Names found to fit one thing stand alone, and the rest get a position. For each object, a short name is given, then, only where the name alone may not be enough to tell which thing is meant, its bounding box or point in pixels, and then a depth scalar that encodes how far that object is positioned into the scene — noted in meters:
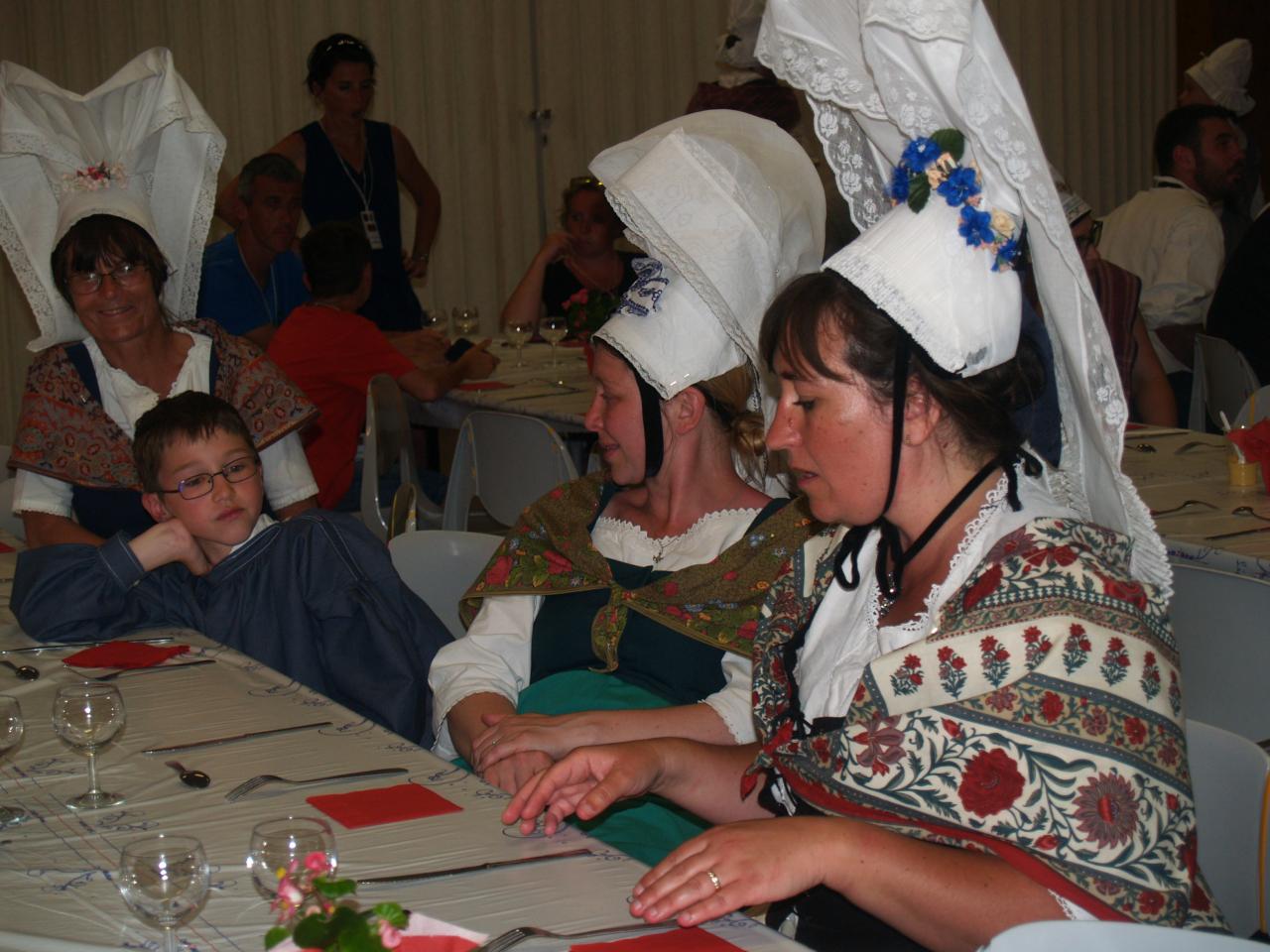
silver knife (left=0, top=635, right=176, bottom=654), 2.57
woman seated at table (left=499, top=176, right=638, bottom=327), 6.52
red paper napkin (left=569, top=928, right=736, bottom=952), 1.41
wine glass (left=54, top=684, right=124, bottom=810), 1.86
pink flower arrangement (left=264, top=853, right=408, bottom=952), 1.18
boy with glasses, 2.79
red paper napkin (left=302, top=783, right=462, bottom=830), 1.77
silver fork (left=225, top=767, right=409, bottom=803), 1.87
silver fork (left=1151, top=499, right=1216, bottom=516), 3.14
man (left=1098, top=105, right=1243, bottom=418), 6.01
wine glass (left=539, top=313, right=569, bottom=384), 5.87
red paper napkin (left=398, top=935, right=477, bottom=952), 1.39
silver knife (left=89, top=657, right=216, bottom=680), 2.42
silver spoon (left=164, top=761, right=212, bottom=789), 1.92
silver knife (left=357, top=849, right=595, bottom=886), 1.59
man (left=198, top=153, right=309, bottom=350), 5.62
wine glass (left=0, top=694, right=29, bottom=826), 1.83
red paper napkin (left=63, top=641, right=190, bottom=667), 2.49
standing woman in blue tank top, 6.51
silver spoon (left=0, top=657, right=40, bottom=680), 2.42
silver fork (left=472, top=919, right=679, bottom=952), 1.40
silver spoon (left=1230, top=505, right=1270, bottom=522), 3.10
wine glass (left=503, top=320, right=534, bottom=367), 5.92
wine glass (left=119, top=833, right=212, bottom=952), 1.39
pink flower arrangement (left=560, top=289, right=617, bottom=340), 5.57
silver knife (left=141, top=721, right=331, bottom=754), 2.06
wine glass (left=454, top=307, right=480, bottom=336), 6.27
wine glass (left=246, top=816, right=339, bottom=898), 1.46
